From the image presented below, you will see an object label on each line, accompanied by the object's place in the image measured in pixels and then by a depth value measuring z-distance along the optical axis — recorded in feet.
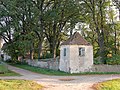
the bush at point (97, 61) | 62.81
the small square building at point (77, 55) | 58.52
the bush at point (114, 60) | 65.40
